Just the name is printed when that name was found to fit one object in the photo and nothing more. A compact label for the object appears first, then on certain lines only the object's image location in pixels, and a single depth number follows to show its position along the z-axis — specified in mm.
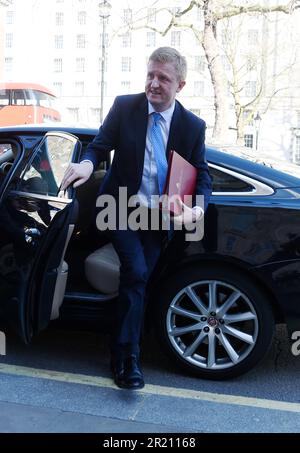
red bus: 25438
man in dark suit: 3158
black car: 3137
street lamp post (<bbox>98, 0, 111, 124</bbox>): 16641
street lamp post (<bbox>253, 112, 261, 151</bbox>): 34469
